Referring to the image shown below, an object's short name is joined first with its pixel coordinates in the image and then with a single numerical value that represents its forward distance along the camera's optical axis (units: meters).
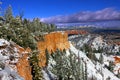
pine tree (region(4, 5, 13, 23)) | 30.74
